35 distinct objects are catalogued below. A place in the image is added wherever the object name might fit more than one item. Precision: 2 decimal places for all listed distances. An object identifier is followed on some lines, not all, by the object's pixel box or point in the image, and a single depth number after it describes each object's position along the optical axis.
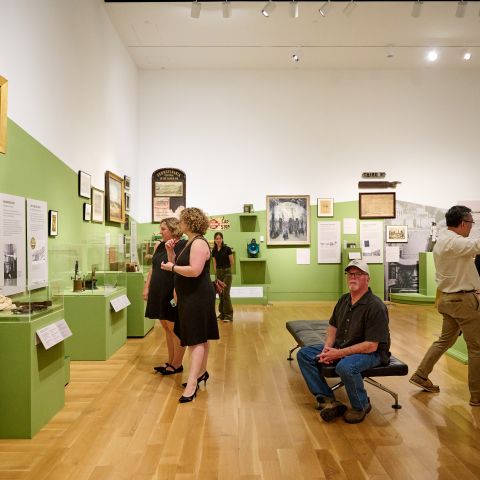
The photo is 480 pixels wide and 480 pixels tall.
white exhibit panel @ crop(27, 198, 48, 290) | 4.82
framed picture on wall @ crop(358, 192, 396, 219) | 10.96
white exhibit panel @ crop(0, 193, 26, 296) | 4.24
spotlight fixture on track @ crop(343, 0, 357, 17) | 7.13
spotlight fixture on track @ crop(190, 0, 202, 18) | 7.20
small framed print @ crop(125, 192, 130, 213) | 9.61
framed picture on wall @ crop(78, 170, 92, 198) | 6.58
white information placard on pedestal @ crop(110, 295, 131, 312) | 5.65
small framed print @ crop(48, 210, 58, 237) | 5.46
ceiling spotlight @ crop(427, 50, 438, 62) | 9.90
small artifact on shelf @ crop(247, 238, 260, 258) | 10.68
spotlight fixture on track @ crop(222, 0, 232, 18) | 7.41
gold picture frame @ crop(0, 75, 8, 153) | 4.29
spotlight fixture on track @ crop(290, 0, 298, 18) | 7.17
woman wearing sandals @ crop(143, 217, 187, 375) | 4.85
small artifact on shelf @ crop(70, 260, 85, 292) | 5.68
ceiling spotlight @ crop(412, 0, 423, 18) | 7.14
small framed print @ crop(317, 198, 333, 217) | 10.91
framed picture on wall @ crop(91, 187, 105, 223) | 7.27
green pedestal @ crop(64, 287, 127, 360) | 5.44
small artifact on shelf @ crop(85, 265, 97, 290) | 5.82
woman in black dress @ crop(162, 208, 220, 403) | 4.08
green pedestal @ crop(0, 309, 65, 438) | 3.29
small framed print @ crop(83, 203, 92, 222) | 6.77
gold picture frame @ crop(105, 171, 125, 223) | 8.09
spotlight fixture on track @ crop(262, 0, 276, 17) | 7.11
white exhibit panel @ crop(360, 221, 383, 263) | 10.96
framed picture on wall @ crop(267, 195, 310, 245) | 10.87
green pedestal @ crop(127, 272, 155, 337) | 6.79
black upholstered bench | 3.72
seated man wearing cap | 3.59
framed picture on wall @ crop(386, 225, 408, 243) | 10.99
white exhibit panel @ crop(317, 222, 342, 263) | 10.92
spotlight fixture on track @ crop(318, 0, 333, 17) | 7.04
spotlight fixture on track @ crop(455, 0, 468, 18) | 7.20
